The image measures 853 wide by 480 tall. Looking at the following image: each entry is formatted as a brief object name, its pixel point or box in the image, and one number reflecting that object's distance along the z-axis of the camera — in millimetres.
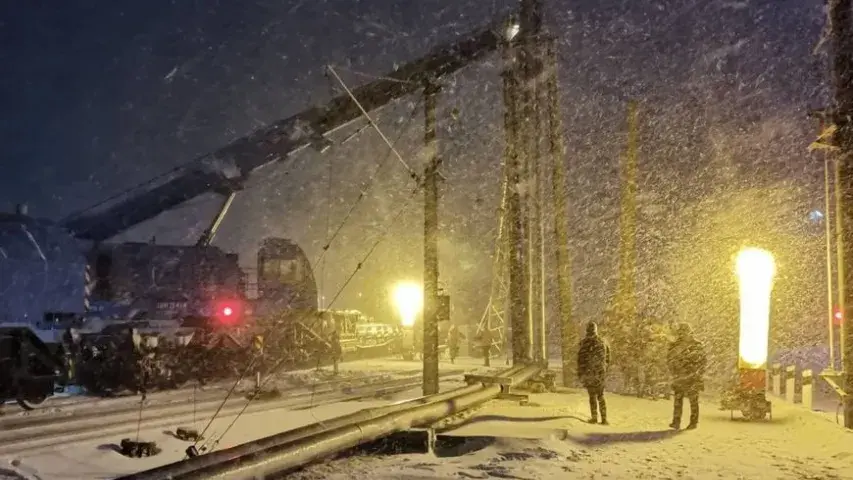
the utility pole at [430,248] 14727
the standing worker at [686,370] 12070
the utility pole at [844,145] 11617
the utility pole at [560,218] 19672
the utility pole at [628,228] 21172
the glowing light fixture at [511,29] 18281
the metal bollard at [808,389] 17441
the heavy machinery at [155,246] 20766
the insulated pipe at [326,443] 6512
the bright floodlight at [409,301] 32156
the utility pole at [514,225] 17156
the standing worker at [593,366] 12383
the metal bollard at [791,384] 17891
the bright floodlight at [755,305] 13539
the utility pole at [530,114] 18109
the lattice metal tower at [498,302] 29234
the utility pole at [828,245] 14977
